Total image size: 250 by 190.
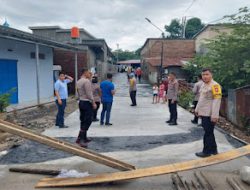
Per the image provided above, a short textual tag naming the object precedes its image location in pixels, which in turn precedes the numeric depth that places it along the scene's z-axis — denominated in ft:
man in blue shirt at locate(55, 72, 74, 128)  33.12
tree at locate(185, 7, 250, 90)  42.04
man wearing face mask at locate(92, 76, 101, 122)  35.12
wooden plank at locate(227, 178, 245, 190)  16.56
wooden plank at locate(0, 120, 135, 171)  16.81
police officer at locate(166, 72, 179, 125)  35.76
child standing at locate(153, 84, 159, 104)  59.82
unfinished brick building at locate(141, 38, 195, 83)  151.64
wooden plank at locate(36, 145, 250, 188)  16.85
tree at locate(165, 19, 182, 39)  252.42
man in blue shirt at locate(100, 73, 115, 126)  35.19
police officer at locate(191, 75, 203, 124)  35.30
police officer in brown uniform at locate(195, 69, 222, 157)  21.86
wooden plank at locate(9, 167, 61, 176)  18.94
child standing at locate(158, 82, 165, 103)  60.09
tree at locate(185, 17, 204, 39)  238.89
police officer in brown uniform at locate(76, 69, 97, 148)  25.77
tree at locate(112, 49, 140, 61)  341.62
